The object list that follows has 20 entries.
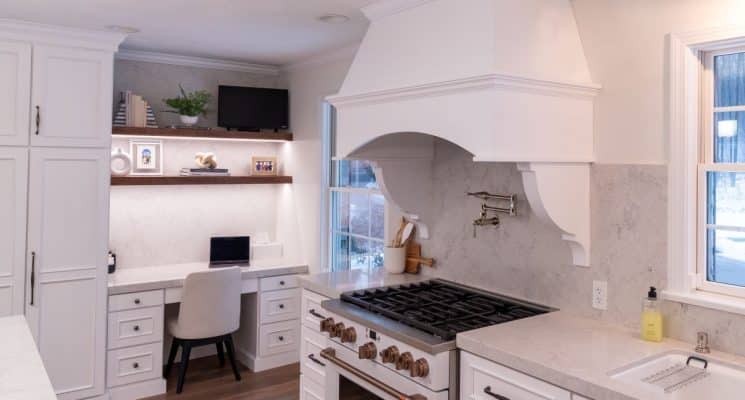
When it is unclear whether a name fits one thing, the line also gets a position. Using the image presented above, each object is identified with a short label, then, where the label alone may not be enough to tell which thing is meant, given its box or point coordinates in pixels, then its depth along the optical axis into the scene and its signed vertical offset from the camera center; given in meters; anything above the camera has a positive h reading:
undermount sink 1.69 -0.52
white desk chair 3.71 -0.74
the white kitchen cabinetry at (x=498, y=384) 1.73 -0.58
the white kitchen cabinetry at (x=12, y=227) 3.27 -0.16
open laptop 4.43 -0.37
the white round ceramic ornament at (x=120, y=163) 4.04 +0.29
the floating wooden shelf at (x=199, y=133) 3.95 +0.54
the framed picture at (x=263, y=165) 4.69 +0.34
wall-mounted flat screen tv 4.41 +0.79
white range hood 2.07 +0.47
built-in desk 3.64 -0.83
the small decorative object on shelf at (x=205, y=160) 4.39 +0.35
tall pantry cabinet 3.28 +0.06
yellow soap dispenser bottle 2.00 -0.39
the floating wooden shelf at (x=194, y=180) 3.94 +0.18
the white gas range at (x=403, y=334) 2.03 -0.51
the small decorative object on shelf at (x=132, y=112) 4.01 +0.66
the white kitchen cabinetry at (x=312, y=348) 2.82 -0.75
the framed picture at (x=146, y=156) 4.16 +0.36
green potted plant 4.17 +0.74
